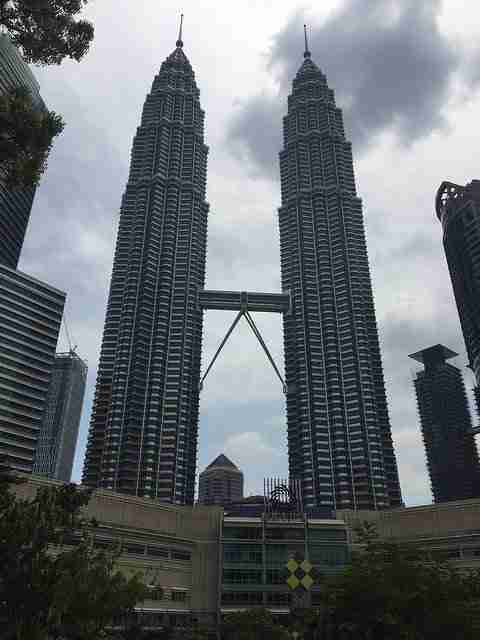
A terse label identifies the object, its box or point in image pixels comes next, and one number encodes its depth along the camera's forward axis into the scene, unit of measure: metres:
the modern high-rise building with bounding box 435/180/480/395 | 192.38
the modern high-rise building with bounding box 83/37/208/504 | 179.62
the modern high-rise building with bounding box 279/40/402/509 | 178.86
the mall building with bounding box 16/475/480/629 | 72.81
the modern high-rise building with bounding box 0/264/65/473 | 159.62
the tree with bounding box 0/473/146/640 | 18.62
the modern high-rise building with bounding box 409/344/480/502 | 184.77
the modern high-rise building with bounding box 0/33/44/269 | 166.23
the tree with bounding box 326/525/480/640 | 19.95
